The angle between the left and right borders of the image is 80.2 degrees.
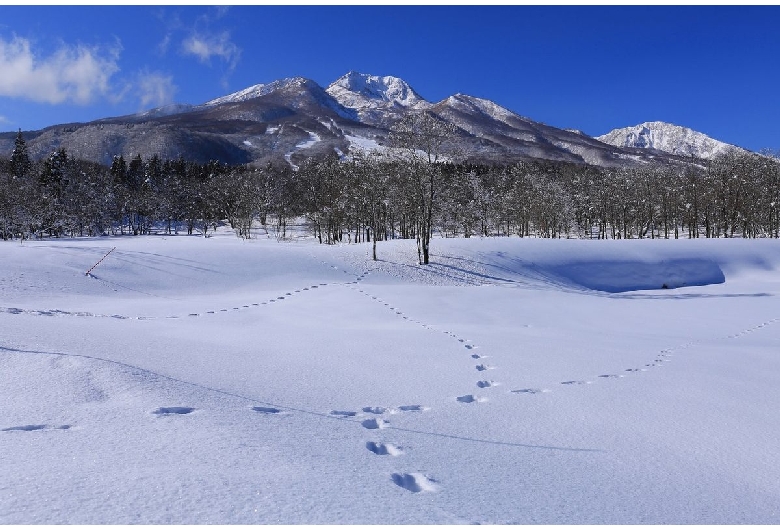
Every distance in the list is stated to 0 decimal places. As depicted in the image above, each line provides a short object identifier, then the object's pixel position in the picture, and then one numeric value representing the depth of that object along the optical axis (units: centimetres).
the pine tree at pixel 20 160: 10122
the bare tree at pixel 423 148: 3416
